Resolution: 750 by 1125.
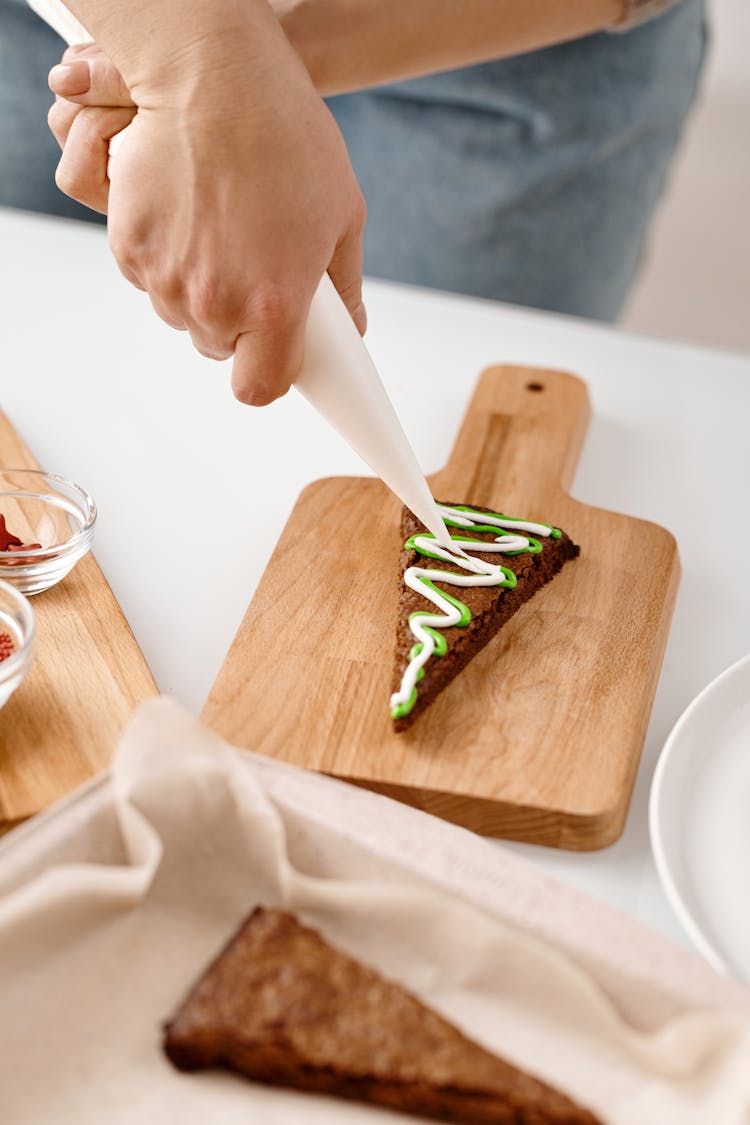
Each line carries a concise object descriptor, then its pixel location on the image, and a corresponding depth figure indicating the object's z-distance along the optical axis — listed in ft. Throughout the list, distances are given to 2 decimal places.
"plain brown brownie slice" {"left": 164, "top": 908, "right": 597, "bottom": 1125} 2.31
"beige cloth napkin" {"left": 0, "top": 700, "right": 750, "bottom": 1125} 2.35
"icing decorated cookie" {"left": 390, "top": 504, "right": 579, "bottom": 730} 3.34
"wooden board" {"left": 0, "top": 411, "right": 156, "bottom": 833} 2.95
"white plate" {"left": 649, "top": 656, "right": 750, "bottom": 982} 2.70
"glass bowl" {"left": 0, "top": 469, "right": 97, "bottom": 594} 3.57
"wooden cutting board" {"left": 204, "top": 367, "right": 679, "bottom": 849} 3.06
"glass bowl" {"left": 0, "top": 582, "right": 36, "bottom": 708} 2.93
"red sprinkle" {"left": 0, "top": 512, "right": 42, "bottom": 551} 3.66
